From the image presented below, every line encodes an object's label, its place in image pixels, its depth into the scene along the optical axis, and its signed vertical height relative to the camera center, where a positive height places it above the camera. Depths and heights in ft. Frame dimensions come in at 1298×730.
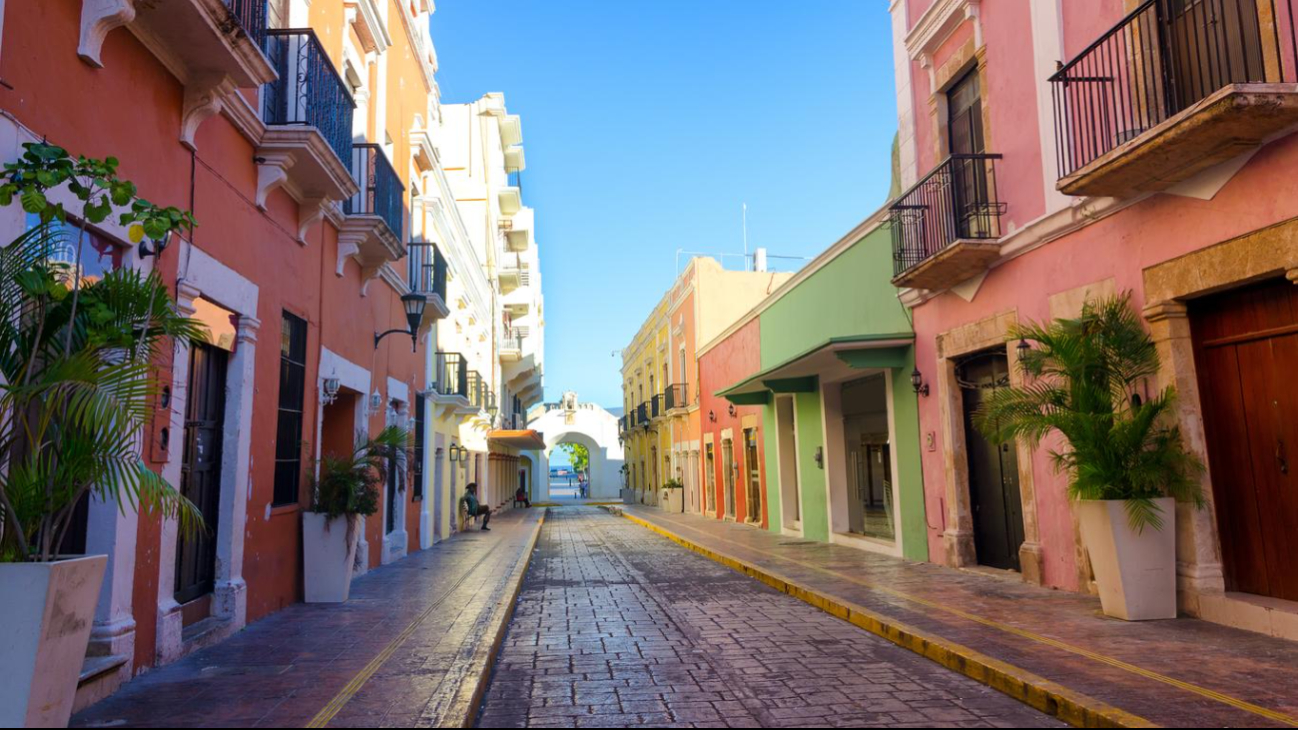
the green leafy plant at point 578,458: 253.22 +6.57
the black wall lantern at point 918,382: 37.88 +3.78
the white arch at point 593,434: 172.86 +8.98
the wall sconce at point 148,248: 17.47 +4.92
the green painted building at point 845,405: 39.78 +3.72
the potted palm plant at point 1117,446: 21.98 +0.44
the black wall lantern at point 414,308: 39.22 +7.93
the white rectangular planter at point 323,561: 28.27 -2.41
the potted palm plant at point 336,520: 28.27 -1.10
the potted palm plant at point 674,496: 98.12 -2.23
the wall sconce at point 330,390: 31.58 +3.50
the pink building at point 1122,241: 20.30 +6.55
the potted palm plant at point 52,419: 11.24 +1.05
